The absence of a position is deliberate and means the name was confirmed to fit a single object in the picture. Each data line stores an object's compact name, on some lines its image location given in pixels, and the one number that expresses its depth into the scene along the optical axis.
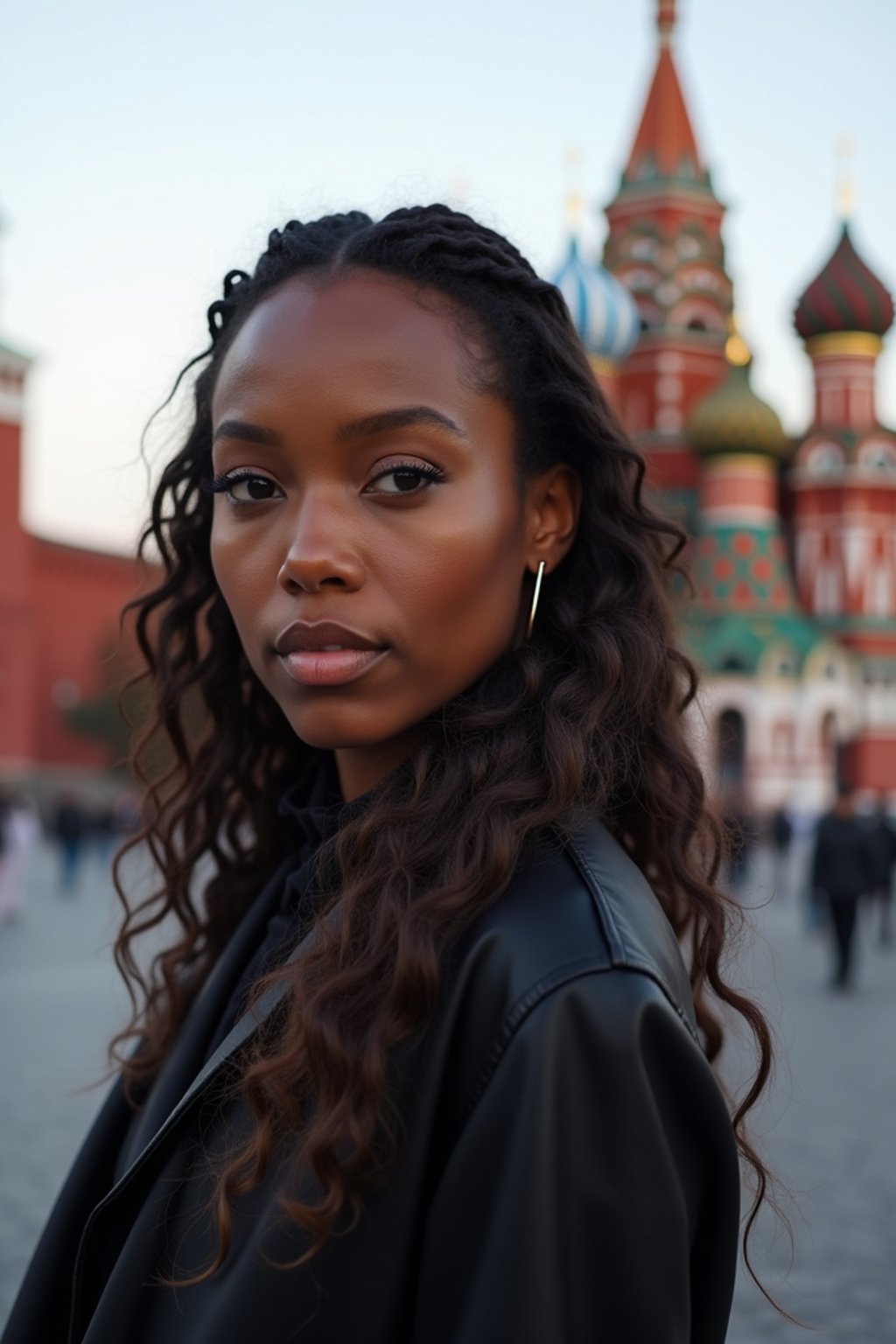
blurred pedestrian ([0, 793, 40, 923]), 15.51
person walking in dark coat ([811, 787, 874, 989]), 11.69
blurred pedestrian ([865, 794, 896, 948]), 13.00
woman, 1.18
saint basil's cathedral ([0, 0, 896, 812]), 38.09
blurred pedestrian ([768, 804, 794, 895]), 22.67
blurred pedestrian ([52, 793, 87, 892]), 20.80
